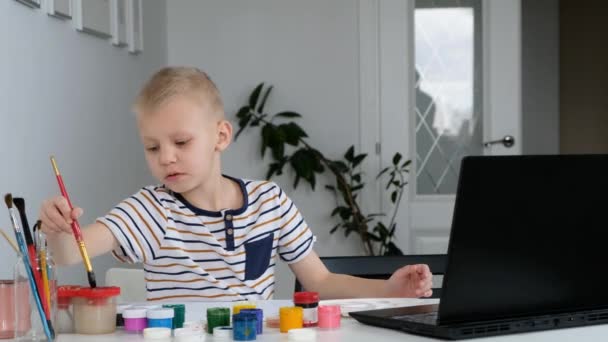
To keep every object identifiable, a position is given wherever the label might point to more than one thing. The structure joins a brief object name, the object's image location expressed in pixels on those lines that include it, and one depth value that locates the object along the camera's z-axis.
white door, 5.59
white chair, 2.68
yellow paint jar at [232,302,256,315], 2.06
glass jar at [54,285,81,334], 2.04
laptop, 1.92
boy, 2.35
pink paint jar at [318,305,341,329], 2.05
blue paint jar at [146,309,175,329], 2.01
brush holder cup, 1.96
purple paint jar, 2.03
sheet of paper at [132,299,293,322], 2.18
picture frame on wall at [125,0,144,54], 4.63
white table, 1.97
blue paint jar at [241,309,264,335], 2.01
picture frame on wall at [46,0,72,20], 3.45
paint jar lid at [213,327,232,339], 1.99
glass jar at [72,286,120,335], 2.02
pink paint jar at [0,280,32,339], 1.98
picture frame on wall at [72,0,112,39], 3.79
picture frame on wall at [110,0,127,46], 4.30
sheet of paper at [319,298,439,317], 2.21
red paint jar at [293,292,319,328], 2.07
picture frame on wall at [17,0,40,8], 3.20
